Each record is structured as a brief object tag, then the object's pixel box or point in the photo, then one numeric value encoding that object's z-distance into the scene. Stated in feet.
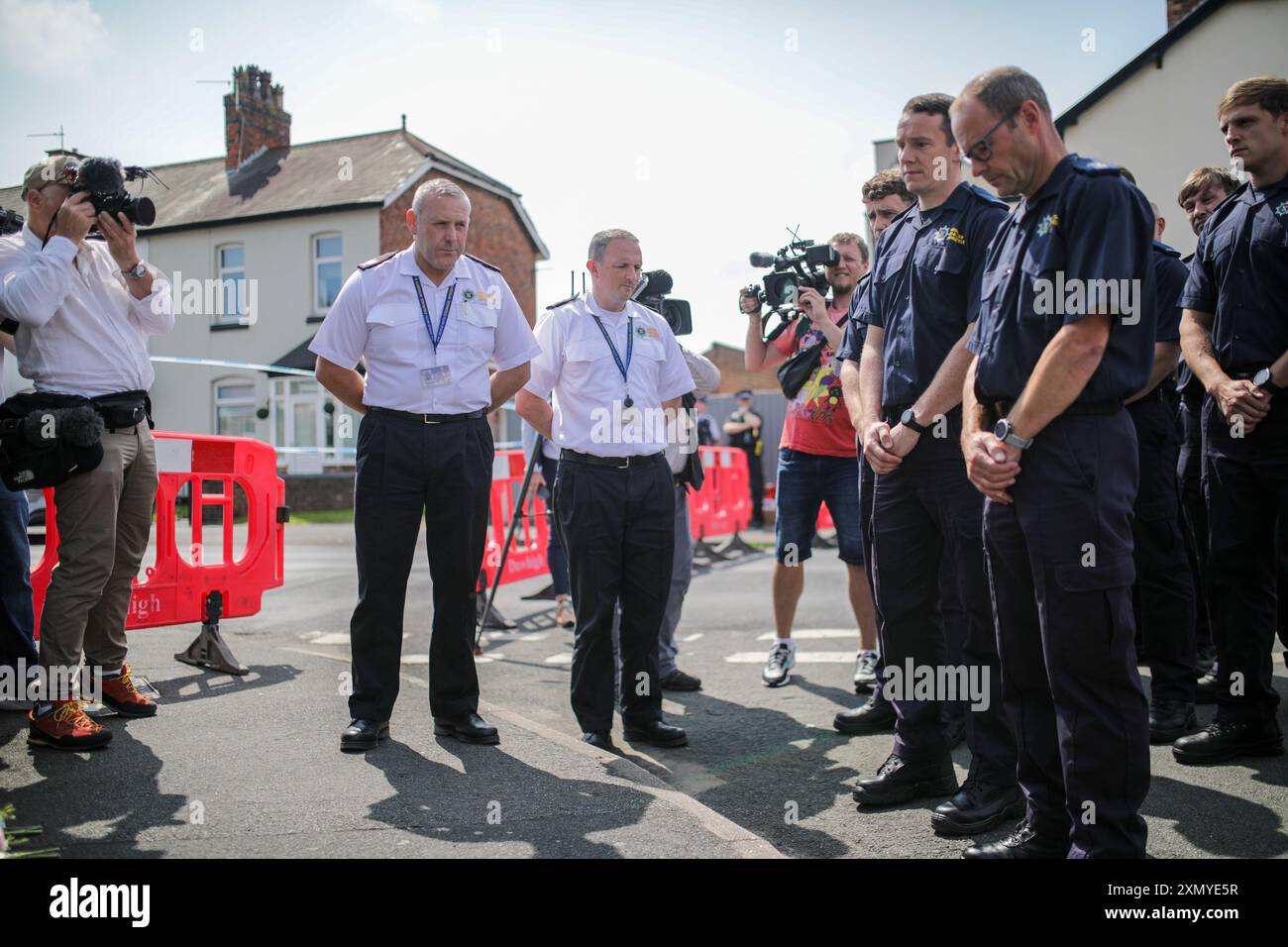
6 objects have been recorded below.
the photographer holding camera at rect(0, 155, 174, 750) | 13.38
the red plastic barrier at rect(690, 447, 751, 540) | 43.69
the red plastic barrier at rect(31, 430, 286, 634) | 18.51
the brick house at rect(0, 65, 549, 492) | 88.28
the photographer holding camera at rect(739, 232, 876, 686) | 18.66
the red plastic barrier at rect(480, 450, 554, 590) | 29.35
